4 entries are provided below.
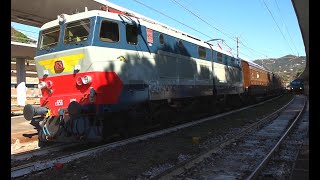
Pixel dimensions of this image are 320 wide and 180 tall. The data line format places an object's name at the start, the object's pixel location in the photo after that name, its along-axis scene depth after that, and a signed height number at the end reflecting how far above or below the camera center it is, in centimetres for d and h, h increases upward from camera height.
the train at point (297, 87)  4713 +34
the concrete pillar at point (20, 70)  2050 +174
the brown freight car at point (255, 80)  1831 +79
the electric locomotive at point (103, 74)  669 +47
